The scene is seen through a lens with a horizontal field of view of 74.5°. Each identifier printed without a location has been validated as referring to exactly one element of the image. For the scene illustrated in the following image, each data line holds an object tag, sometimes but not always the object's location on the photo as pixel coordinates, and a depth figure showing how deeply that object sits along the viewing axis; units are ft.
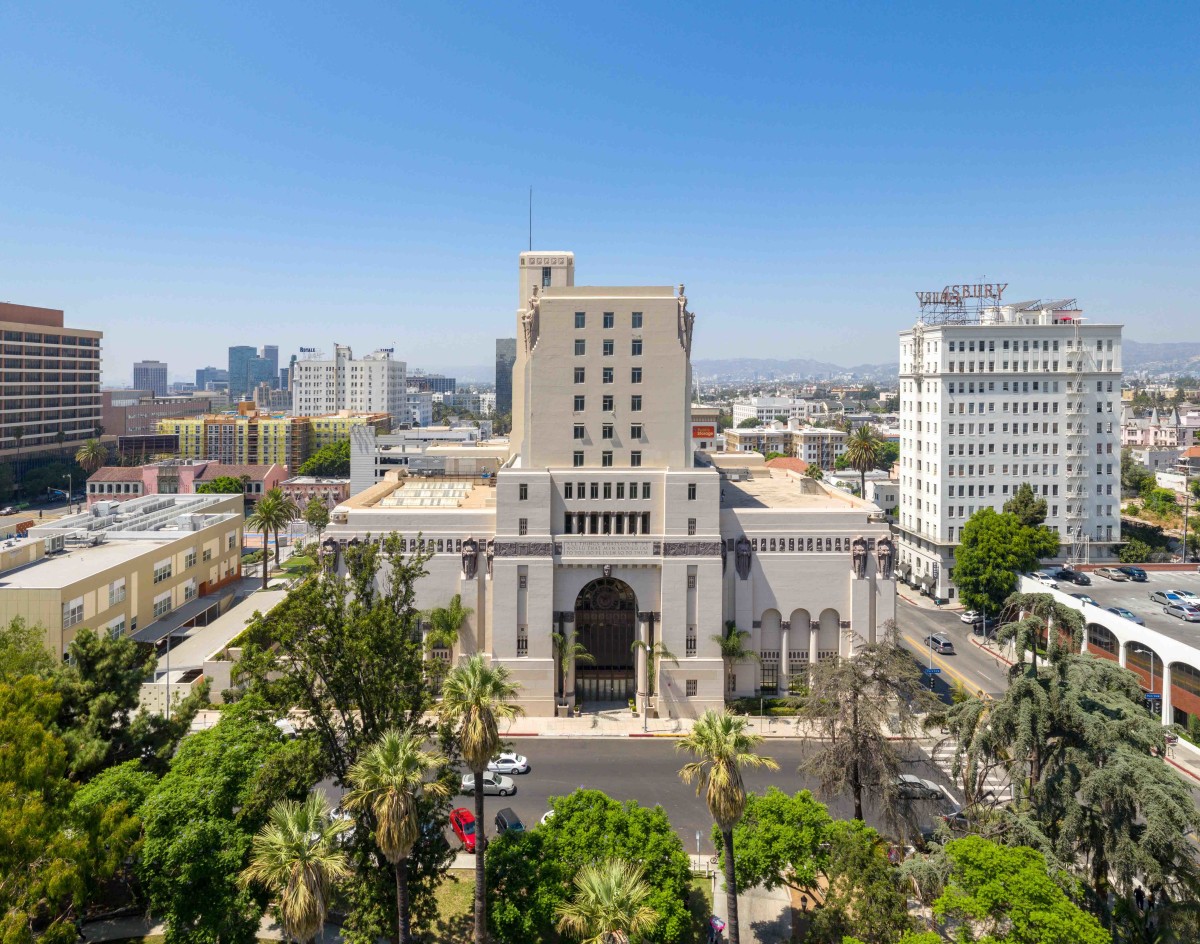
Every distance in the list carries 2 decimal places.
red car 128.38
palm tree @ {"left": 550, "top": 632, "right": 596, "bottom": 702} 202.28
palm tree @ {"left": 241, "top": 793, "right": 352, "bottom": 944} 82.33
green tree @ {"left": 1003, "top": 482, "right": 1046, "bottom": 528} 299.58
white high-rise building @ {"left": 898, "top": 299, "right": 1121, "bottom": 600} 323.57
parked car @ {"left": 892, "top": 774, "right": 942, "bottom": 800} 130.62
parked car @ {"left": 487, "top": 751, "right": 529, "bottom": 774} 171.42
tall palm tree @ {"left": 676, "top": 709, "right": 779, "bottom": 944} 93.86
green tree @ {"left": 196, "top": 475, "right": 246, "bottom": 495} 480.23
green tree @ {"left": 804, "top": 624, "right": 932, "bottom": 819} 128.36
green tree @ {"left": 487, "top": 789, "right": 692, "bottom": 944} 104.83
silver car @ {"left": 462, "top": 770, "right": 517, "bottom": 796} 162.09
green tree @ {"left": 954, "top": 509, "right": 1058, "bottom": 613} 276.21
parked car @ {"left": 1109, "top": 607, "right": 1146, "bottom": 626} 219.61
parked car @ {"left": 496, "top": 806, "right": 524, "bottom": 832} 139.32
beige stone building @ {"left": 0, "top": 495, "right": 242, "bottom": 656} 200.64
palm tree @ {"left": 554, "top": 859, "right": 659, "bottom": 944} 87.81
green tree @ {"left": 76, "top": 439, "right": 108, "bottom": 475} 528.22
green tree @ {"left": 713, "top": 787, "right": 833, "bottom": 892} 114.01
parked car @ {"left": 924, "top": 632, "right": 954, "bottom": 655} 256.11
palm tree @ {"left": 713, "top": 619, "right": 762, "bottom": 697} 203.92
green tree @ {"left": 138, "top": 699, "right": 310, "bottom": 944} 100.63
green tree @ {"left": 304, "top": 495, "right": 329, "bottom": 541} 350.84
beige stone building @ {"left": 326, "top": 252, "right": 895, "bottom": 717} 204.64
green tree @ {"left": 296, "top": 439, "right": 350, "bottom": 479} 604.49
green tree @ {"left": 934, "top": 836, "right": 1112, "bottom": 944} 92.07
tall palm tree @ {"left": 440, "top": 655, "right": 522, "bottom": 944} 95.81
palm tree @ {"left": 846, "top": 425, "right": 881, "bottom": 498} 423.64
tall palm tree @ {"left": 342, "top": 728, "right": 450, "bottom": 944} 88.58
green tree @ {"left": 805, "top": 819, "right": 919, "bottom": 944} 101.14
